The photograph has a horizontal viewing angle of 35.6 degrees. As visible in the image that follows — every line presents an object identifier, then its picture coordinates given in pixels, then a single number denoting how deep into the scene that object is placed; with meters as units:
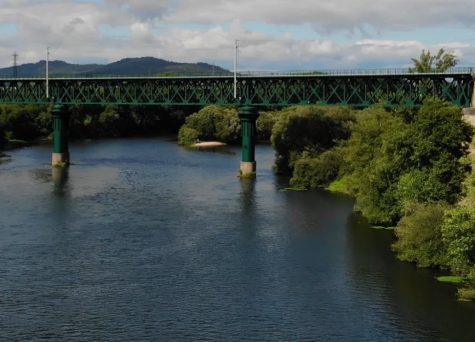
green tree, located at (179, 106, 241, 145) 158.50
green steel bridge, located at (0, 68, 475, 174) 93.00
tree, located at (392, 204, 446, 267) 53.75
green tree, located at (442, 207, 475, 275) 47.12
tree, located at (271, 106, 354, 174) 102.56
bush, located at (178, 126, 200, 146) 159.25
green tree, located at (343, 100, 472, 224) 61.66
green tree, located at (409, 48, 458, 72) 123.06
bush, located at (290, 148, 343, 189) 95.24
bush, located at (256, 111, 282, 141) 160.75
